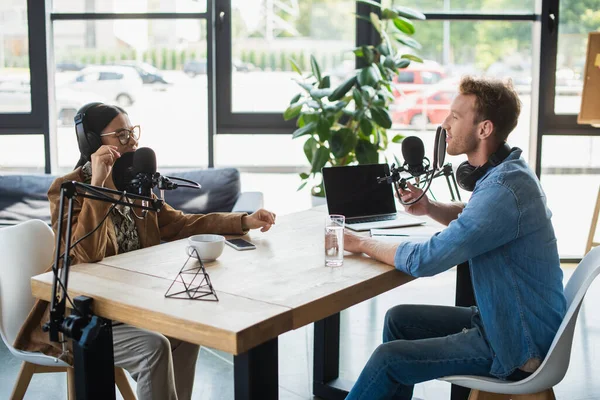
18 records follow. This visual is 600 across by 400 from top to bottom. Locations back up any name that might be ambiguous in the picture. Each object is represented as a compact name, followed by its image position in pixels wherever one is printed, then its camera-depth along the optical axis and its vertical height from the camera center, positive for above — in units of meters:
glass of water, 2.26 -0.42
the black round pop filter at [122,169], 2.08 -0.18
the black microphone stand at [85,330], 1.78 -0.54
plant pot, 4.61 -0.58
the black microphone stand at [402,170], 2.45 -0.23
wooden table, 1.76 -0.48
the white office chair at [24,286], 2.43 -0.59
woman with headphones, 2.26 -0.43
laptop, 2.81 -0.34
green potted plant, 4.43 +0.00
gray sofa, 4.45 -0.53
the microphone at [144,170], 1.97 -0.17
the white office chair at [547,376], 2.04 -0.74
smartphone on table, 2.46 -0.46
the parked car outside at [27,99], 4.90 +0.02
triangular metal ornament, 1.92 -0.48
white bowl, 2.27 -0.42
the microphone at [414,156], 2.45 -0.16
